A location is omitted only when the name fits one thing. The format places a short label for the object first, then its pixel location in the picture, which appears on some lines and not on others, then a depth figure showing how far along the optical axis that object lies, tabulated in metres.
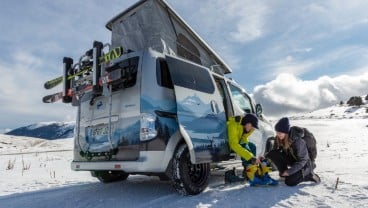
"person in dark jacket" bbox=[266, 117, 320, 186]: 5.70
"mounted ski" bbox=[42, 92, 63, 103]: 6.30
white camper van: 5.31
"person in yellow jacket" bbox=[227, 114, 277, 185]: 6.02
